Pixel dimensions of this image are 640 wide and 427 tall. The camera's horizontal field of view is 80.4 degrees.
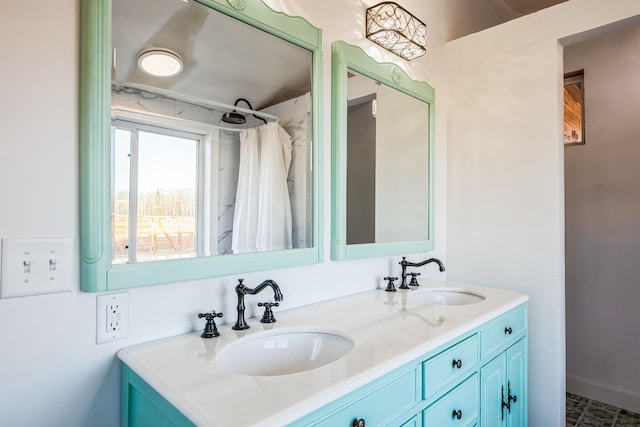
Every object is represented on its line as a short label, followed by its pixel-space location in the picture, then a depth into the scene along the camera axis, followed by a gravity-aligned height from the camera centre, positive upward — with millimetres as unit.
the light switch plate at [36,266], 848 -119
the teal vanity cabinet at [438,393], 826 -491
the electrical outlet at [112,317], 973 -268
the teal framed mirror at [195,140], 954 +233
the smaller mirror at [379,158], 1585 +273
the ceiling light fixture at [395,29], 1734 +875
